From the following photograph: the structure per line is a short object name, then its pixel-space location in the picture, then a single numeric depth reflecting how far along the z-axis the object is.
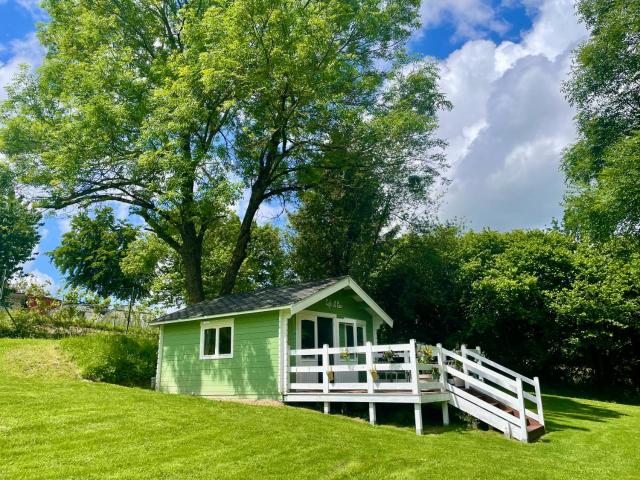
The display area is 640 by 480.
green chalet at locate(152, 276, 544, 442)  10.58
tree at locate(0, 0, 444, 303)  15.75
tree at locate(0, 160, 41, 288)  17.03
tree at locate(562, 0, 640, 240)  14.62
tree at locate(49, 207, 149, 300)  38.72
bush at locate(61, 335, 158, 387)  14.80
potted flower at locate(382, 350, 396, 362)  12.08
